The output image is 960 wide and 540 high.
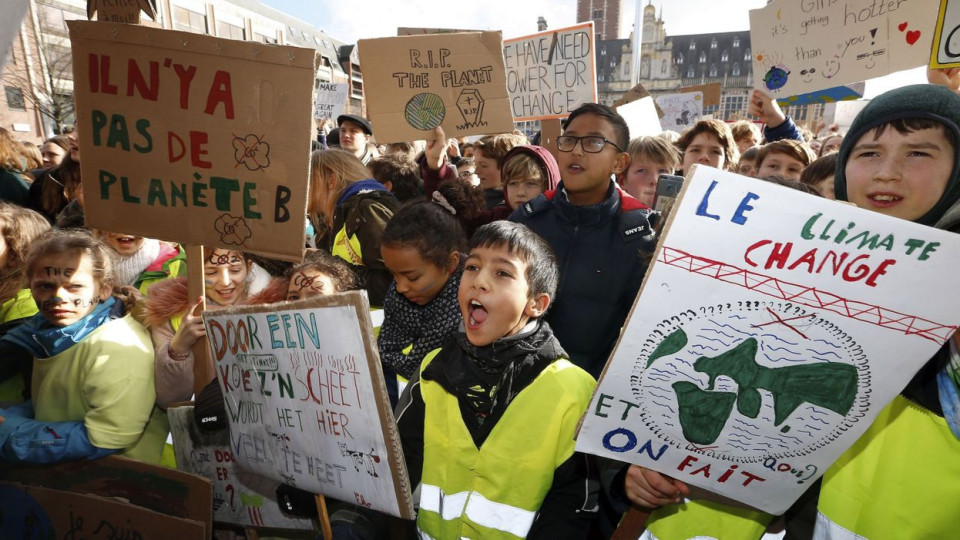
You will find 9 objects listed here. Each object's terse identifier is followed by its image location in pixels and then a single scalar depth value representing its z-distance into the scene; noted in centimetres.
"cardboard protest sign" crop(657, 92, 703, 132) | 757
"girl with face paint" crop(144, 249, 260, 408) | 196
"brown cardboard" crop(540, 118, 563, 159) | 406
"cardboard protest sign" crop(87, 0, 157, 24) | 258
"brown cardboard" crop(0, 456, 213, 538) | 180
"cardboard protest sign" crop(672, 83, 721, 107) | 811
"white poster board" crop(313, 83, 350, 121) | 845
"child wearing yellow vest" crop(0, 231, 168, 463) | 186
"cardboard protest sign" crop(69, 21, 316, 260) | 186
